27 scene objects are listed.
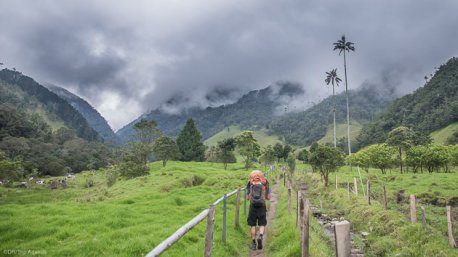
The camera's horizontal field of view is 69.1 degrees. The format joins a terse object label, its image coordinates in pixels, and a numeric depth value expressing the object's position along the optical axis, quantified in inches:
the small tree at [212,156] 4744.1
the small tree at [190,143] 4493.1
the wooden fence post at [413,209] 689.8
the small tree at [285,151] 5125.0
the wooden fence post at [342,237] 208.9
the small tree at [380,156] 2514.8
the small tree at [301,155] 5190.9
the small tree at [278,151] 5066.9
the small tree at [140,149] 2241.9
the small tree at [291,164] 3375.0
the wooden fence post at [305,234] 317.1
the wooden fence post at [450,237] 596.4
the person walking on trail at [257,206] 486.3
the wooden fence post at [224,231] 485.8
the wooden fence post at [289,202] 705.0
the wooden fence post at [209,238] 326.2
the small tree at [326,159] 1596.9
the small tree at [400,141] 2692.2
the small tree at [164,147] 3309.5
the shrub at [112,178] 2234.3
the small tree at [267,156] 4067.4
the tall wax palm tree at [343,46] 3700.5
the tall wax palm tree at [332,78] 4076.5
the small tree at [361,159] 2704.2
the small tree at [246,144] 3189.0
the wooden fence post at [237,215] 599.4
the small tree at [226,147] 3474.4
